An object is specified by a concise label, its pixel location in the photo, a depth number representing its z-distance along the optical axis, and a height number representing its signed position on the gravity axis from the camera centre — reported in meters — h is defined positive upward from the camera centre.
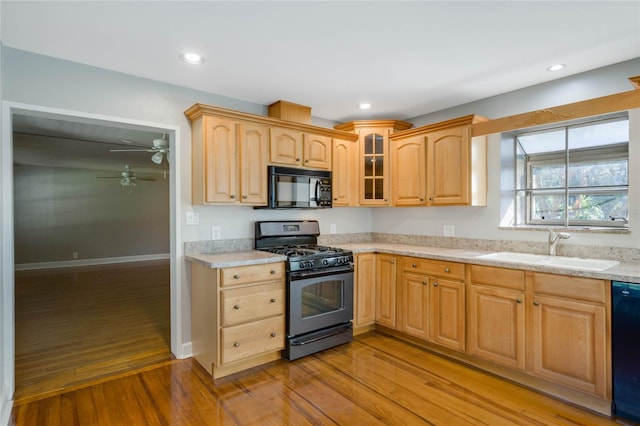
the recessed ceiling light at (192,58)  2.42 +1.16
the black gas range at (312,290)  2.94 -0.75
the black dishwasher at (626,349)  2.00 -0.86
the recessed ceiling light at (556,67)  2.59 +1.14
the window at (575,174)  2.69 +0.32
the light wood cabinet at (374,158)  3.86 +0.63
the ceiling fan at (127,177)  7.42 +0.87
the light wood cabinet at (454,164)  3.15 +0.47
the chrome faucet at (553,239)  2.74 -0.24
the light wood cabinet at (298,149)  3.26 +0.66
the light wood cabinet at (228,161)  2.87 +0.46
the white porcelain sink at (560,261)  2.40 -0.40
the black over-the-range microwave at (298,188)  3.22 +0.24
